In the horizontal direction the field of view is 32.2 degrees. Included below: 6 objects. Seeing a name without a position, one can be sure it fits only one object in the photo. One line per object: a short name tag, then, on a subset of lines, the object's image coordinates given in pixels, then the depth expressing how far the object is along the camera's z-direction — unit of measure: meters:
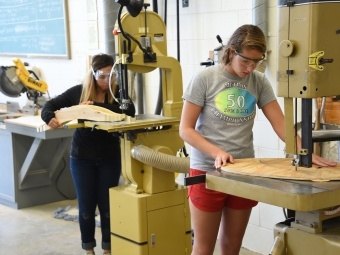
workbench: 4.79
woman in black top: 3.27
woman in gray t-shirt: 2.21
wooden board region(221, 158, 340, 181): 1.80
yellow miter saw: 4.66
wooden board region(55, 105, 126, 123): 3.04
